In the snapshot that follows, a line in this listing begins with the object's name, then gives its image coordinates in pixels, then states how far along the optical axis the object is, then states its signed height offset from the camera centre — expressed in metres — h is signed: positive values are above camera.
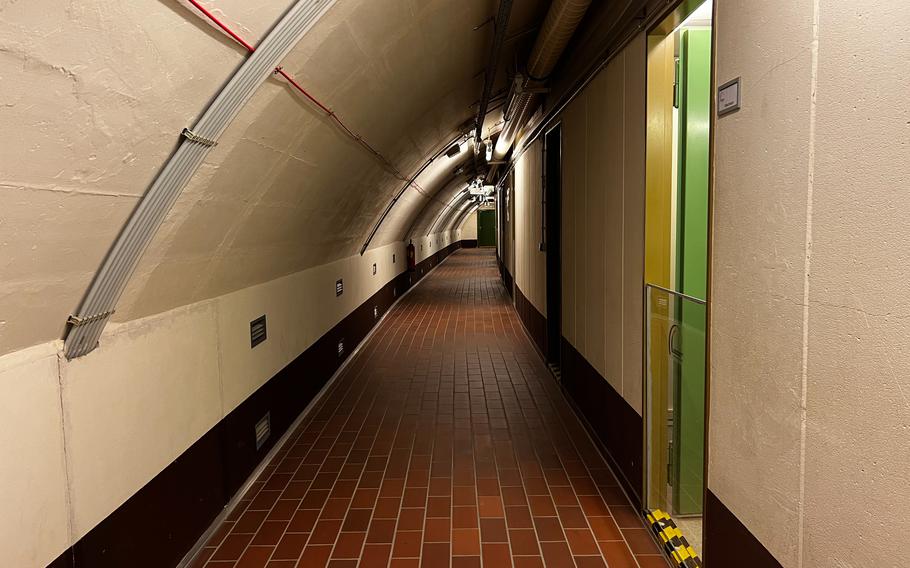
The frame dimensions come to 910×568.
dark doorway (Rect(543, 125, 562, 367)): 6.68 -0.11
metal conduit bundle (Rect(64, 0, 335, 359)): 2.17 +0.20
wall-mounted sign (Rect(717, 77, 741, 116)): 2.18 +0.44
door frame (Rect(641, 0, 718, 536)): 2.39 +0.37
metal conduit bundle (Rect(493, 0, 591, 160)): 3.94 +1.36
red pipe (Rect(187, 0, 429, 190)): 1.84 +0.65
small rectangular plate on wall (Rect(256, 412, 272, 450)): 4.21 -1.37
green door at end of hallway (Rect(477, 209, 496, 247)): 36.03 -0.09
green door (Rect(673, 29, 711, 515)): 2.98 -0.11
